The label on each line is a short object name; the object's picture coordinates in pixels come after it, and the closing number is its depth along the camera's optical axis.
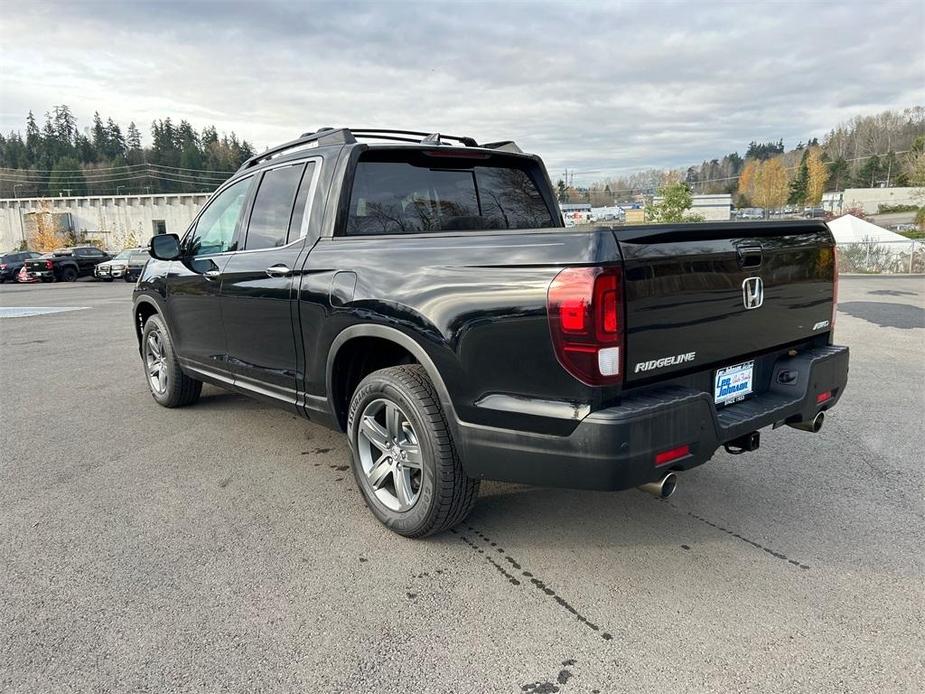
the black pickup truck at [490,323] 2.46
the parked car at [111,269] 29.11
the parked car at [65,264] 29.08
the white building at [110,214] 66.50
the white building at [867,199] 85.75
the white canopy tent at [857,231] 25.19
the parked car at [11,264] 29.86
